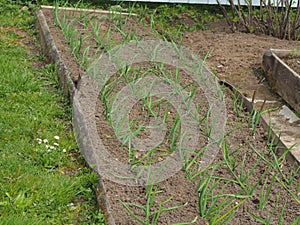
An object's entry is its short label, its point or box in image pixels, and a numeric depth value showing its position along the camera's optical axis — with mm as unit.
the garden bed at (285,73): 4641
